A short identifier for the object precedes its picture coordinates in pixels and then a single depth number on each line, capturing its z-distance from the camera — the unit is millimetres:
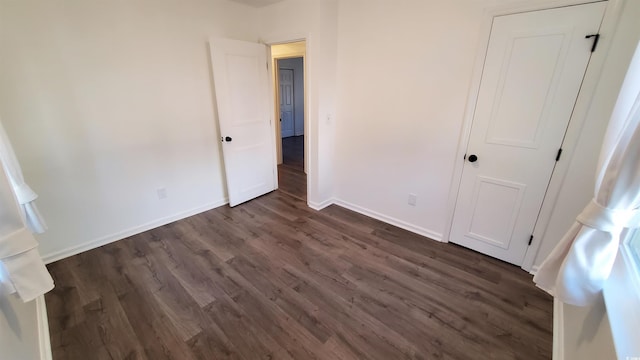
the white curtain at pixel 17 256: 857
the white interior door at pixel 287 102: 7289
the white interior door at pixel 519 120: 1762
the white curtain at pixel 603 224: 858
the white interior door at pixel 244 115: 2949
